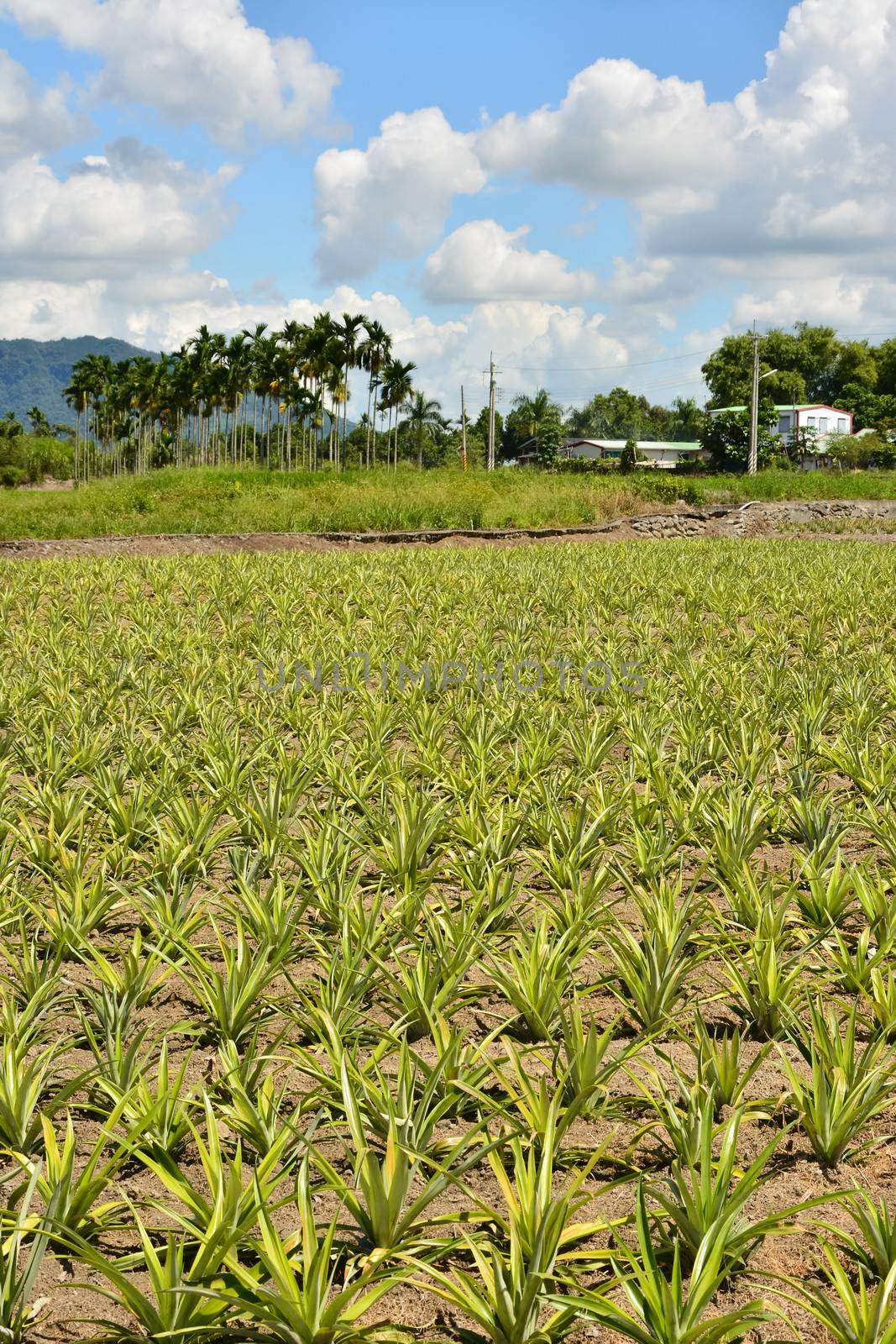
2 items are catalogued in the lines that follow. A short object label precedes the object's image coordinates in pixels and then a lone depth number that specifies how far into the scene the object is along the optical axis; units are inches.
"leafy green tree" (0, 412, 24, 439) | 3294.8
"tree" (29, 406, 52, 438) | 3986.2
